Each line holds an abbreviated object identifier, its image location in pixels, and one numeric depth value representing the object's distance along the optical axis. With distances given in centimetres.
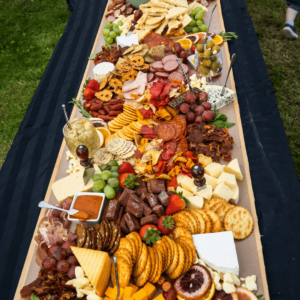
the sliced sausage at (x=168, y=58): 75
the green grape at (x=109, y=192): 53
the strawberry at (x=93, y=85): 73
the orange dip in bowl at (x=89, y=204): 51
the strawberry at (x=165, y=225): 47
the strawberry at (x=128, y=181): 54
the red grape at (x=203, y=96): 66
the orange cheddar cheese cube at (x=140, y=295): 43
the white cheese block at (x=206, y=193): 53
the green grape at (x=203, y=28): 88
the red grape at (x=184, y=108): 64
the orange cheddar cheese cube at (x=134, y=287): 44
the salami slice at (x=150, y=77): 73
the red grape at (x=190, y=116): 63
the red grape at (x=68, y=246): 48
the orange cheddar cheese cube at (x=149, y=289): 44
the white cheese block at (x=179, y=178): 55
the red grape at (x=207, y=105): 65
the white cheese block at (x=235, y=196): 53
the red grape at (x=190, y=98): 65
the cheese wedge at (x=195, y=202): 52
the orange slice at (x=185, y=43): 82
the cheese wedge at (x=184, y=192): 54
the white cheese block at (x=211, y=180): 55
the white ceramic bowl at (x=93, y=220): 51
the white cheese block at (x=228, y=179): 54
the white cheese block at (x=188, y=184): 54
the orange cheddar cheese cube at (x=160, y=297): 44
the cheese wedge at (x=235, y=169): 56
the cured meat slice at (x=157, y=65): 74
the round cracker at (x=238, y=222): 50
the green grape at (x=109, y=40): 90
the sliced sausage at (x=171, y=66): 73
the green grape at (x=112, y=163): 58
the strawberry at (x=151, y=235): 46
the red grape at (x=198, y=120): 63
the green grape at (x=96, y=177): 55
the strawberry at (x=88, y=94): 72
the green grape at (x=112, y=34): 88
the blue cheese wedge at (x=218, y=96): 67
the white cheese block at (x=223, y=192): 53
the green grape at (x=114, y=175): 56
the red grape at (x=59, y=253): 47
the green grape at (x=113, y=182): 54
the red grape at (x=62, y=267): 46
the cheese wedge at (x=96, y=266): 44
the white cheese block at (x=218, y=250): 45
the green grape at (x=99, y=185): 54
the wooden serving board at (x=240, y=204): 47
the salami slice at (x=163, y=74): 73
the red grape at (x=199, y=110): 64
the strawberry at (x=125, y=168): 57
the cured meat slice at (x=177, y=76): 71
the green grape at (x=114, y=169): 57
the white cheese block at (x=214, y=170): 55
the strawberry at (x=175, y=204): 50
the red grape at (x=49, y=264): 46
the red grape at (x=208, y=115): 63
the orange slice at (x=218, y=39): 85
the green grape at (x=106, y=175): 55
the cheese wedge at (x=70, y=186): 56
